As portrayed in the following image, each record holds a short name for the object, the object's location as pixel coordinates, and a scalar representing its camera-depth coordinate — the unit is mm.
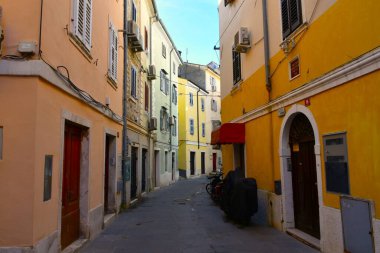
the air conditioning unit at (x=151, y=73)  18078
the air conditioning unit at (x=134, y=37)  12164
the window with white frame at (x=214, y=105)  40031
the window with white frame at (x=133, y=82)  13836
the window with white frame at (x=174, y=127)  28278
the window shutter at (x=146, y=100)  17719
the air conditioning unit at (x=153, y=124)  18078
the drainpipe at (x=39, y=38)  4949
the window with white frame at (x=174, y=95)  28000
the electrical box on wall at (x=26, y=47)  4773
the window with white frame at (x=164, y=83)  23086
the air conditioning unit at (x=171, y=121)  25838
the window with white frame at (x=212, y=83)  40812
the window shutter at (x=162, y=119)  23212
